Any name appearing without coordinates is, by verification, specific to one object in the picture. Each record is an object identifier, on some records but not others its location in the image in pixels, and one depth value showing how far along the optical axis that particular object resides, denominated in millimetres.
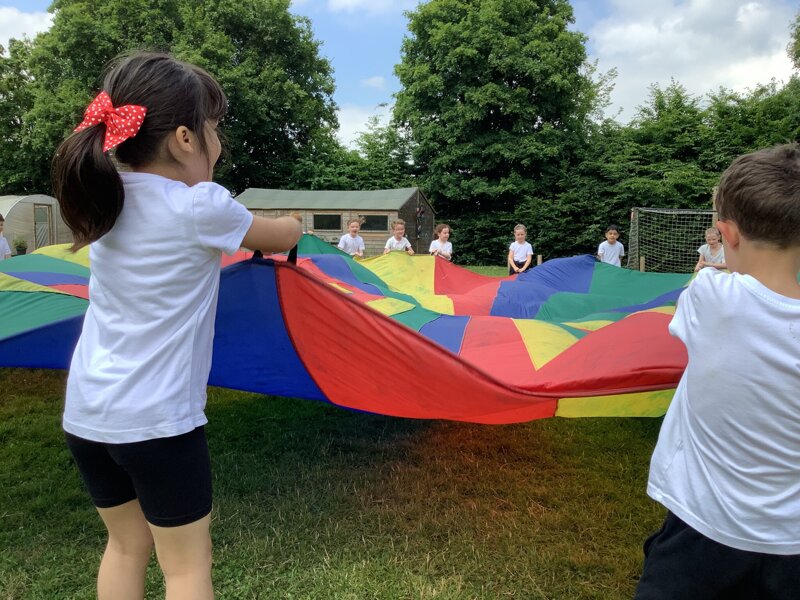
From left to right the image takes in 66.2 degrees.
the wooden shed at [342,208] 14930
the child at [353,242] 7332
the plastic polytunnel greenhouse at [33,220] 15078
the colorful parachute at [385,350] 1577
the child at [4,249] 5396
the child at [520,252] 7566
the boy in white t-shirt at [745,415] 936
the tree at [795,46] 17641
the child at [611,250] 7566
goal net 13953
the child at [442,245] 7484
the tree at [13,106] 19312
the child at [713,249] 6168
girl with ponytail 997
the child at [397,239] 7307
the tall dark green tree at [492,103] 17359
